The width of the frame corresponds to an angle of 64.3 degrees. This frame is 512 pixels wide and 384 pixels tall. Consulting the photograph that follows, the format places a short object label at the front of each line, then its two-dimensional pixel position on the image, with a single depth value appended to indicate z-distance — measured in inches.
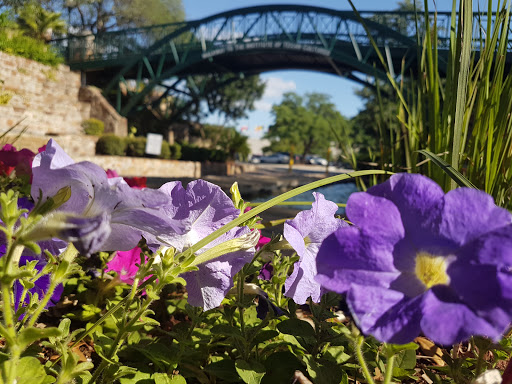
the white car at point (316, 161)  1867.6
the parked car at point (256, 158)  1888.5
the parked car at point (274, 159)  1875.0
